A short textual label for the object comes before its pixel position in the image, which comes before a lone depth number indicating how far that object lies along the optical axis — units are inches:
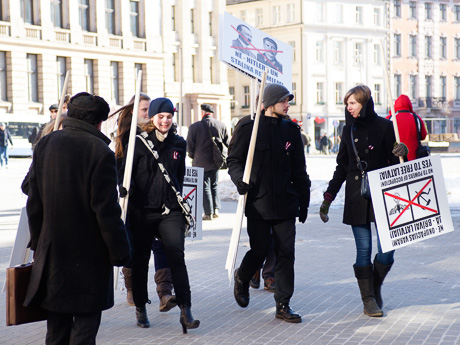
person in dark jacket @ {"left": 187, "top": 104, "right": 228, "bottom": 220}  510.9
